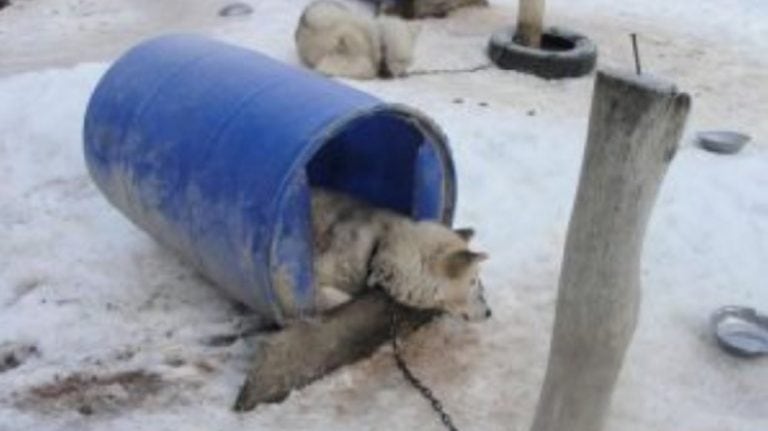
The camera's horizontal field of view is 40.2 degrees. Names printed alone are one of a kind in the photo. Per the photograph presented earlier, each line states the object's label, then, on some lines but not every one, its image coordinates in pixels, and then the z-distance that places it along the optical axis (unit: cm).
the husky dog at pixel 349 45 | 786
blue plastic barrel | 423
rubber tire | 815
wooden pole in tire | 844
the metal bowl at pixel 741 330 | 480
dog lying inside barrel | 459
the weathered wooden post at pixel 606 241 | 297
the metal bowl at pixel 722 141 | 689
